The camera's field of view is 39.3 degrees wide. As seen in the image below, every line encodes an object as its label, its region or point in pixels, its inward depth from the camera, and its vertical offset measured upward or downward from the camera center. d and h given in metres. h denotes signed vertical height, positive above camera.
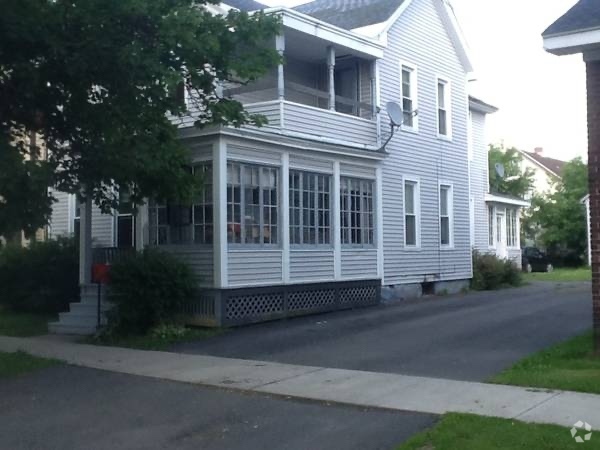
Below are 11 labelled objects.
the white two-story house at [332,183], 16.53 +1.85
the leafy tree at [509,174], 46.56 +5.21
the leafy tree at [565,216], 46.34 +2.56
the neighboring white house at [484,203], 30.73 +2.29
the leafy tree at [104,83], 11.70 +2.68
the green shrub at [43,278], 19.36 -0.27
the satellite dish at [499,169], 37.57 +4.18
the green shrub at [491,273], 25.02 -0.34
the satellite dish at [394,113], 20.27 +3.62
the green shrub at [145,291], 15.23 -0.47
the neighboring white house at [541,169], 52.54 +6.73
